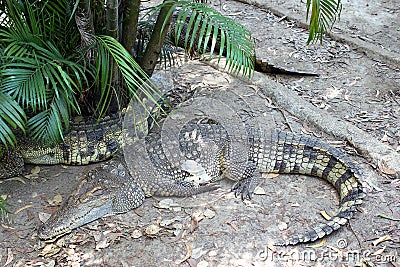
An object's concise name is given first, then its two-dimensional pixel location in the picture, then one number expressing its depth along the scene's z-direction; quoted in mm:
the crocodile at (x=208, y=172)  3084
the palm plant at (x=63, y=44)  2816
